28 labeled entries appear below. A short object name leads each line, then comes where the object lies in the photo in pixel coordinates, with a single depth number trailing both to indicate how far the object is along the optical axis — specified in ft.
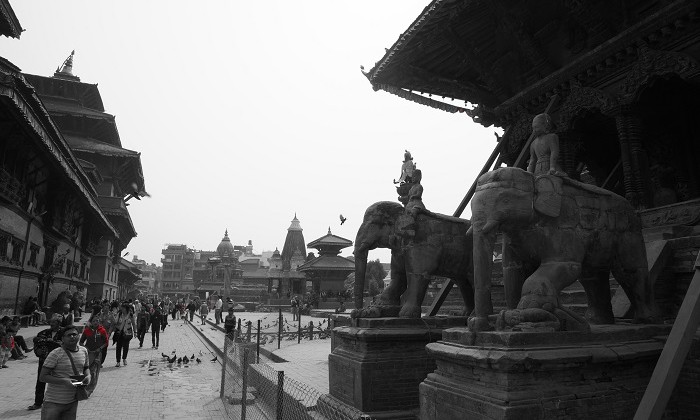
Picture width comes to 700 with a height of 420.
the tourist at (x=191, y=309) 112.88
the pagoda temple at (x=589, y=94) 15.80
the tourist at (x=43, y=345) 24.96
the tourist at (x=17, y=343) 40.04
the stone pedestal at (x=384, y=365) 18.20
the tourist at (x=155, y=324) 58.65
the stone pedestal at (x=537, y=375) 11.71
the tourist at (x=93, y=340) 29.01
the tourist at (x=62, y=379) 17.10
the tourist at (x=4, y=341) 38.09
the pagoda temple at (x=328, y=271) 157.69
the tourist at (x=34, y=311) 56.18
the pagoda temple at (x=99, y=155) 106.52
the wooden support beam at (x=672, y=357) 9.20
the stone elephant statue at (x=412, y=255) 20.67
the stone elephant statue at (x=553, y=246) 13.91
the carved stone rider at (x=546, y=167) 15.02
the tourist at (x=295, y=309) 108.72
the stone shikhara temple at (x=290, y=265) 186.09
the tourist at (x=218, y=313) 92.27
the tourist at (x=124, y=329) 41.86
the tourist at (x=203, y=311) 103.18
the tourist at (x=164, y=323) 81.12
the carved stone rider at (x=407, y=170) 23.11
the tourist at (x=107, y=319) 36.60
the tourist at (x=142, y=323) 58.54
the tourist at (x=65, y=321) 30.42
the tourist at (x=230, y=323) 55.01
